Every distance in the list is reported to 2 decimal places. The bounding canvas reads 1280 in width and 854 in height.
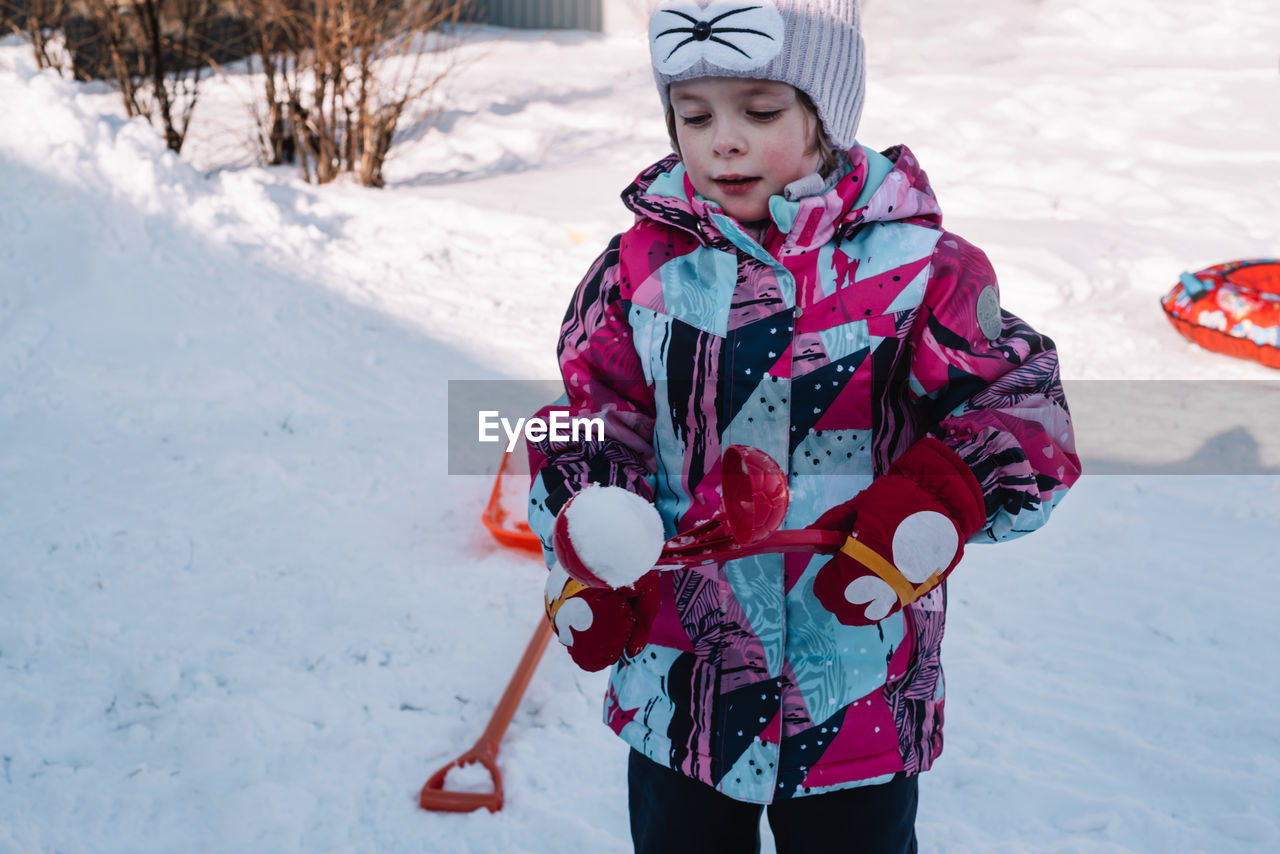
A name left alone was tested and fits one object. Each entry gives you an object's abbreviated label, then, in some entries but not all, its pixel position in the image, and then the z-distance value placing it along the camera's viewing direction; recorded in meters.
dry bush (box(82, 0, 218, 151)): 6.45
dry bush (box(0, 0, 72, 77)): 7.59
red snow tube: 4.53
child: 1.13
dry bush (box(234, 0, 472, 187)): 6.52
